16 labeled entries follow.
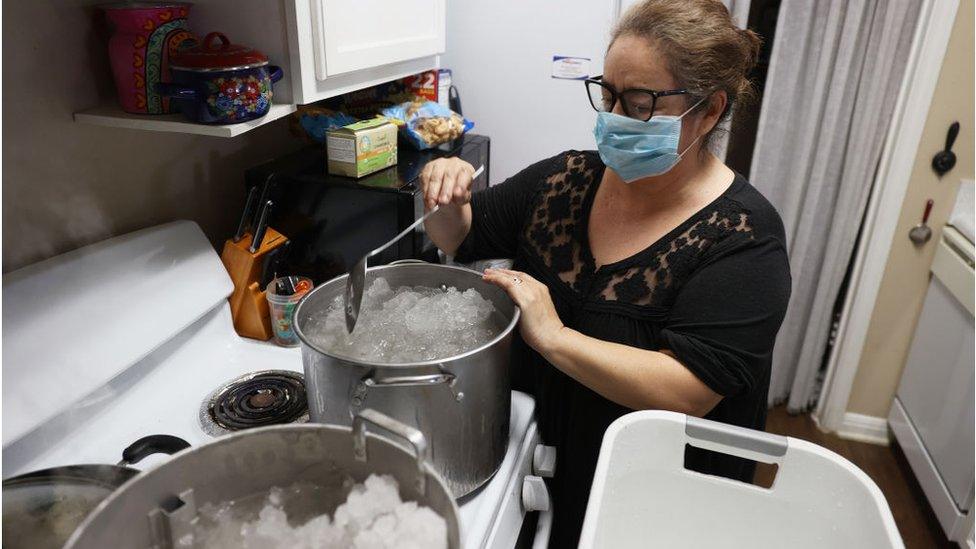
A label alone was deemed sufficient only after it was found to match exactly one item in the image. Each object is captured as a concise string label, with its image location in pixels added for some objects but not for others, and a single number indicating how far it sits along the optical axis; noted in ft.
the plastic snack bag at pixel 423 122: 5.08
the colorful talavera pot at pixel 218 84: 3.09
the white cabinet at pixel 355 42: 3.51
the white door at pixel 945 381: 5.81
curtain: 6.14
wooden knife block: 4.18
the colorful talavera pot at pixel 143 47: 3.15
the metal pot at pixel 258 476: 1.72
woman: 3.09
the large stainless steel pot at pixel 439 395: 2.27
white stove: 2.84
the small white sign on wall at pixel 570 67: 5.86
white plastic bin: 2.45
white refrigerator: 5.80
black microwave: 4.29
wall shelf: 3.17
